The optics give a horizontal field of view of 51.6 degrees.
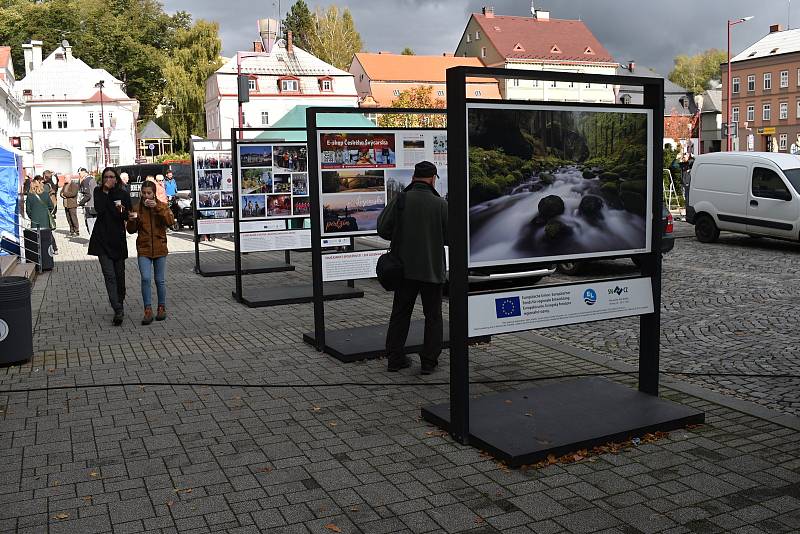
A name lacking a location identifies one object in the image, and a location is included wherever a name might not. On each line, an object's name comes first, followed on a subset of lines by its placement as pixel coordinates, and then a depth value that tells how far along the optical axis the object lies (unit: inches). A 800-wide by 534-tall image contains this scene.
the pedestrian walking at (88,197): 941.3
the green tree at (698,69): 4670.3
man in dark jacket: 278.1
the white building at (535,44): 3772.1
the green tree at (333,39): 3614.7
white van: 677.3
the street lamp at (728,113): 1537.2
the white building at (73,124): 3061.0
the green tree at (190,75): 3075.8
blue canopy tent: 631.2
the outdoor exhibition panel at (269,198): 500.7
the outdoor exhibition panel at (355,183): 353.4
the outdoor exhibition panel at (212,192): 606.5
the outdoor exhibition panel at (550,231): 212.2
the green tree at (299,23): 3890.3
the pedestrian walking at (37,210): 733.3
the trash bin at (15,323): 319.0
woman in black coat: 414.8
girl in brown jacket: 406.6
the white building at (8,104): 2256.4
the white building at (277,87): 2945.4
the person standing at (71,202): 940.6
